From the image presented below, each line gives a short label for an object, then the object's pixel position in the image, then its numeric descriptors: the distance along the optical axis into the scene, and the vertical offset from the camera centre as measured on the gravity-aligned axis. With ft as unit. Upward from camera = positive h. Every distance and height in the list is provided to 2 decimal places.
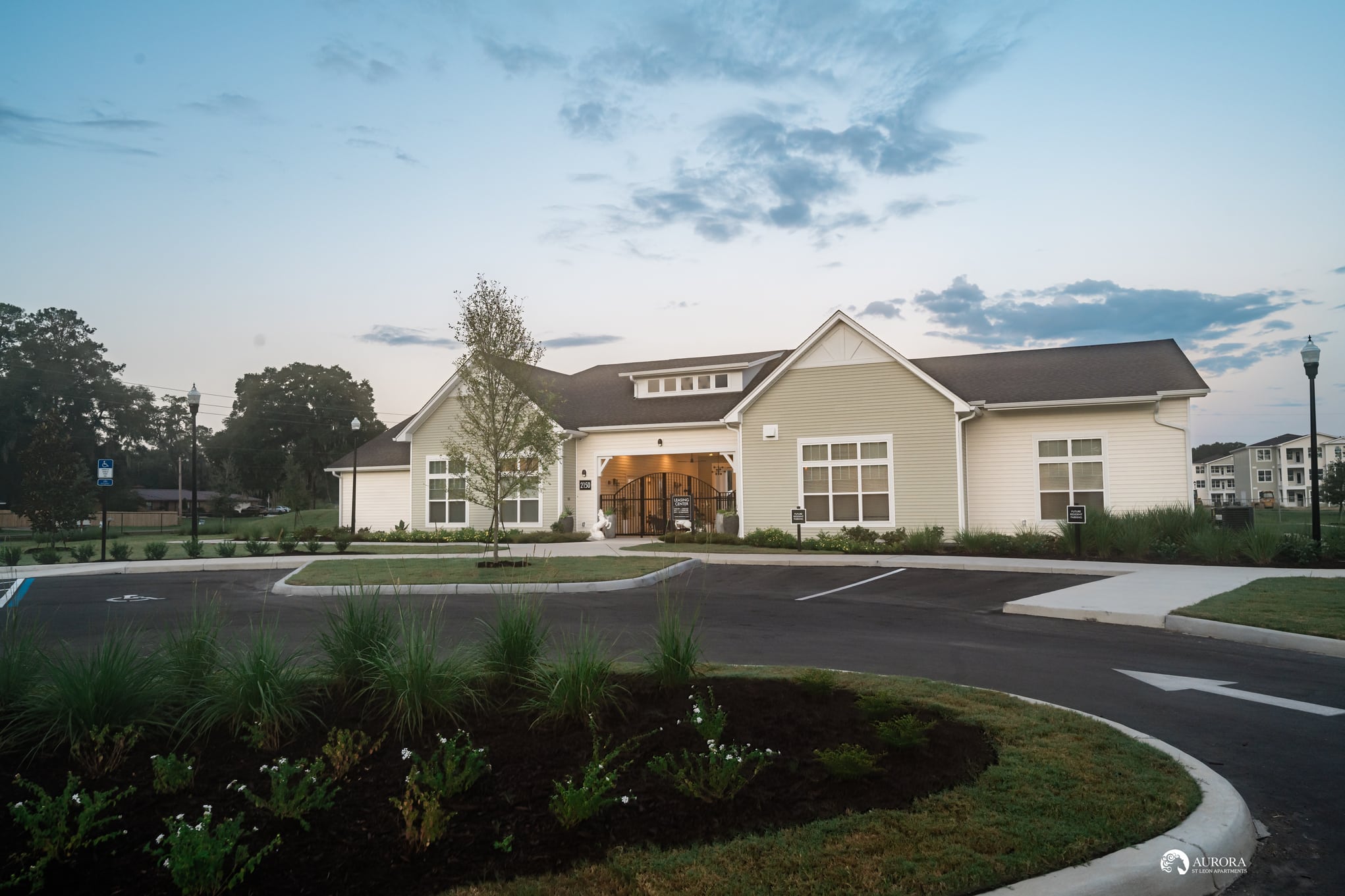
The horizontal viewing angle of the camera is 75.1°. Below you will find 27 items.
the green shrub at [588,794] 13.64 -4.88
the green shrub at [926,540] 71.41 -4.58
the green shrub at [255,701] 16.88 -4.05
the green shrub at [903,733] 16.63 -4.77
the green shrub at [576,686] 18.12 -4.11
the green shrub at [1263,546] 58.54 -4.56
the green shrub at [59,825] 12.14 -4.78
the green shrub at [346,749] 15.49 -4.67
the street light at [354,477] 104.47 +2.32
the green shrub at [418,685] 17.53 -3.95
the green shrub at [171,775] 14.66 -4.67
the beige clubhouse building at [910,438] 74.74 +4.52
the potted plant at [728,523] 88.38 -3.51
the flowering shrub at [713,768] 14.87 -4.98
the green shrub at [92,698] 16.31 -3.78
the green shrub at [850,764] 15.28 -4.88
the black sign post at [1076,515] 62.49 -2.32
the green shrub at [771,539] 78.84 -4.65
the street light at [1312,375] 59.77 +7.11
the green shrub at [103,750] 15.47 -4.52
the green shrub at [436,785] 12.98 -4.79
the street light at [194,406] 84.74 +9.20
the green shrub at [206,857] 11.33 -4.78
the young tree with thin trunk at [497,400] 62.49 +6.77
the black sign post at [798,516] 74.28 -2.48
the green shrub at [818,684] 21.06 -4.79
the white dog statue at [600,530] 92.84 -4.15
